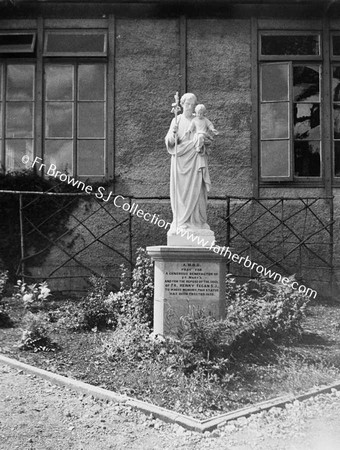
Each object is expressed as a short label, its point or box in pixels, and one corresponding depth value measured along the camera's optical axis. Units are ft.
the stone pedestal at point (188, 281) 24.68
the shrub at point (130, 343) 23.23
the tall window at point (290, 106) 38.75
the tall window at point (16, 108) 39.04
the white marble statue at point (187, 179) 25.86
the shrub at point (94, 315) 27.86
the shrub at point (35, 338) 24.30
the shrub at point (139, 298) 27.22
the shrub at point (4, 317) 28.66
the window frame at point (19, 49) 38.40
